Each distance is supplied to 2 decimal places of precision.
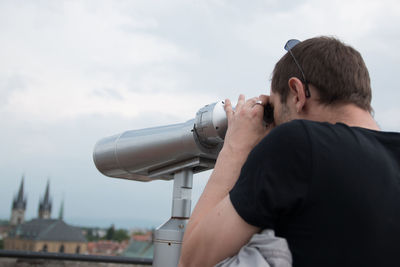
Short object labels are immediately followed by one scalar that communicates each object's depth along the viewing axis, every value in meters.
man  0.86
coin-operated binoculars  1.53
